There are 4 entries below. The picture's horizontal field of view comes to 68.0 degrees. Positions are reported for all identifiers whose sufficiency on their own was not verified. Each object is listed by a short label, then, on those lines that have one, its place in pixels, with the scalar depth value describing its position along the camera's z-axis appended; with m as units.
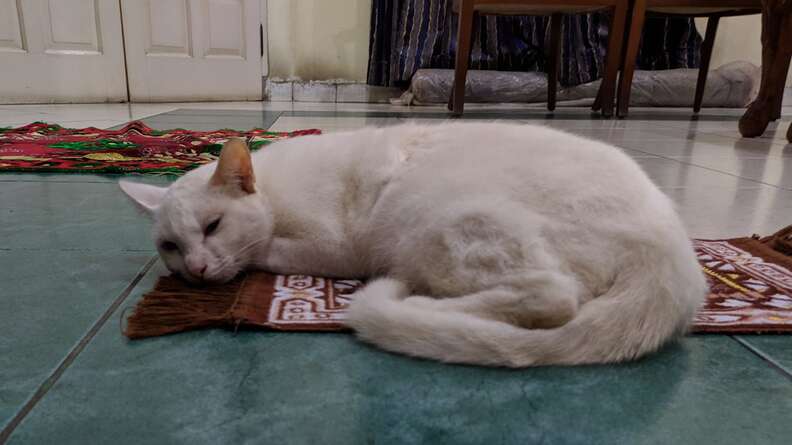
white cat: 0.75
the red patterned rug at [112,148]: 2.01
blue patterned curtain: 5.61
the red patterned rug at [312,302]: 0.85
